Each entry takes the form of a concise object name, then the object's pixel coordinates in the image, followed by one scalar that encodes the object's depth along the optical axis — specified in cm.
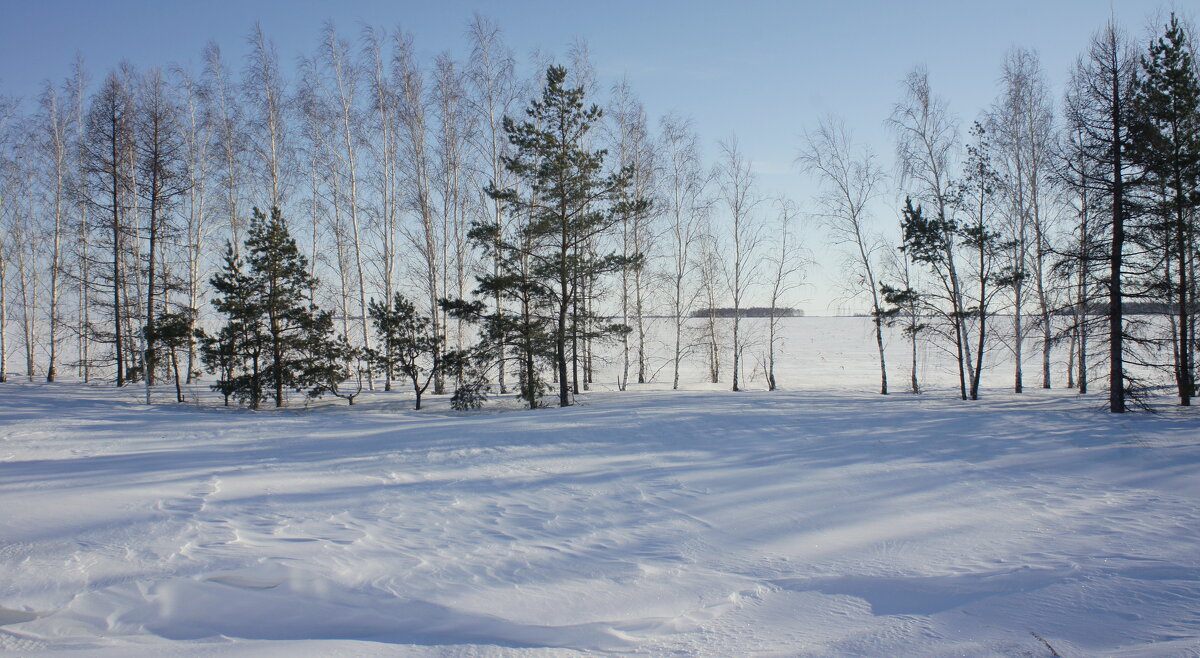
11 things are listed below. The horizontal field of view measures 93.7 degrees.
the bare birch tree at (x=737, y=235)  2464
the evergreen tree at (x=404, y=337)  1816
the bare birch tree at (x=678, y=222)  2520
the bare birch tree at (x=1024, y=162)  2084
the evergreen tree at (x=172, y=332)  1866
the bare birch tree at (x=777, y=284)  2413
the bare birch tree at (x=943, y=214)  1929
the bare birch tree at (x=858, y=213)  2252
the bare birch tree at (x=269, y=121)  2133
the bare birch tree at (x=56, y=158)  2327
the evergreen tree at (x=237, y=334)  1753
